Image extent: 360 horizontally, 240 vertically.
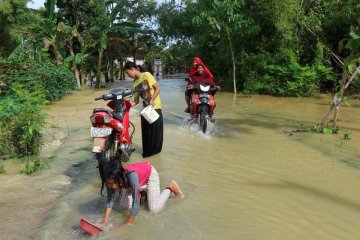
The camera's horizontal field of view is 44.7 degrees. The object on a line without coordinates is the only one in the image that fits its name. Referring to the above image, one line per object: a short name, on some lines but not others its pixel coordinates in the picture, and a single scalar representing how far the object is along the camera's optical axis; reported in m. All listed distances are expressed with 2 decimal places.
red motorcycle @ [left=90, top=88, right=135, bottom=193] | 4.60
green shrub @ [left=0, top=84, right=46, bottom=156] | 7.01
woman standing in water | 6.68
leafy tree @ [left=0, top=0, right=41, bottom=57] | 21.36
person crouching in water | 4.41
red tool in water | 4.26
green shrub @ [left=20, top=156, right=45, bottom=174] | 6.59
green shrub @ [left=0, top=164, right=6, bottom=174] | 6.58
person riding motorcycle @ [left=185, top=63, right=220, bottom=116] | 9.30
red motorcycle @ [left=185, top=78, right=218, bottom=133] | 9.20
